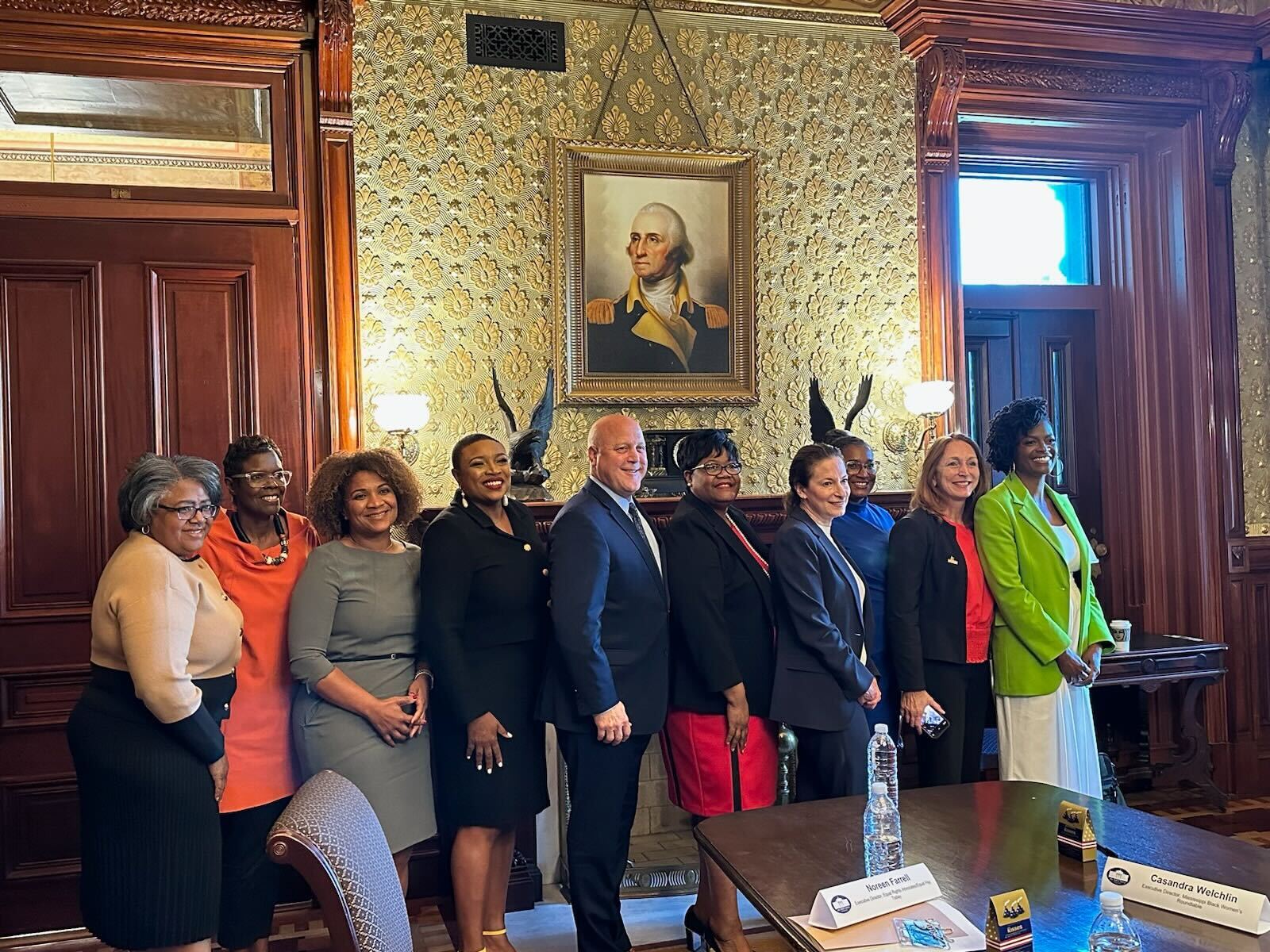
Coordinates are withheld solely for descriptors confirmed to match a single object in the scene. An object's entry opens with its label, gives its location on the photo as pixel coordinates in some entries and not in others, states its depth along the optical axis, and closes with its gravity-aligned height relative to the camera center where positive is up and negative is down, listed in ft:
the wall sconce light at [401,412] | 14.76 +0.95
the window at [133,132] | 14.51 +4.64
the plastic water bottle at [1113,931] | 5.61 -2.25
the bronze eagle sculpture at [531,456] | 15.23 +0.35
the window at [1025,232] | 19.27 +4.00
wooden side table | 16.57 -3.04
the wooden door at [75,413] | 13.92 +1.01
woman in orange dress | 10.34 -1.80
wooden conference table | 6.42 -2.53
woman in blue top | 13.25 -0.79
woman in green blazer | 13.00 -1.70
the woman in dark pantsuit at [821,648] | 11.60 -1.75
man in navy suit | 11.02 -1.79
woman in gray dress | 10.51 -1.48
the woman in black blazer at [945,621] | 12.98 -1.69
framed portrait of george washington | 16.21 +2.93
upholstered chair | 5.33 -1.78
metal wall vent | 15.94 +6.08
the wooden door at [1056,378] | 19.30 +1.53
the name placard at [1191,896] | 6.22 -2.41
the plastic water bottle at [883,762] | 8.34 -2.11
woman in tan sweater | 8.79 -1.94
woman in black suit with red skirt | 11.76 -1.93
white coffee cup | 16.76 -2.42
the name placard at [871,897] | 6.43 -2.40
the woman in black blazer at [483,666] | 10.94 -1.75
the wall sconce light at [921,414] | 16.81 +0.85
